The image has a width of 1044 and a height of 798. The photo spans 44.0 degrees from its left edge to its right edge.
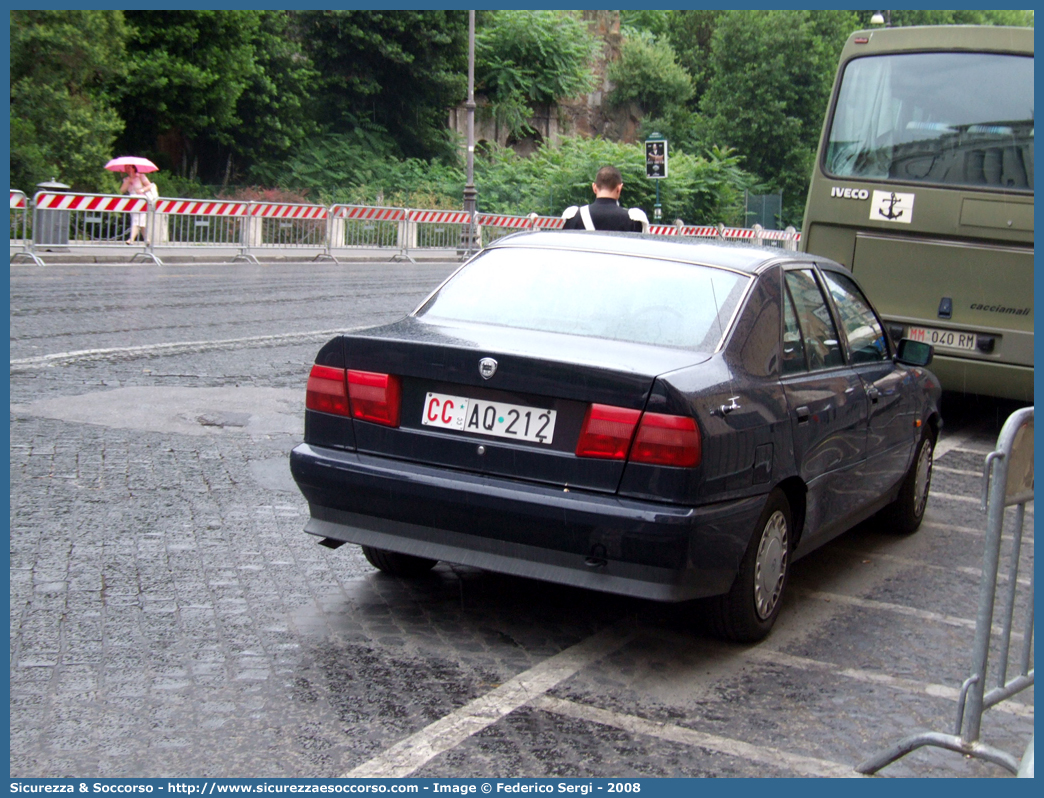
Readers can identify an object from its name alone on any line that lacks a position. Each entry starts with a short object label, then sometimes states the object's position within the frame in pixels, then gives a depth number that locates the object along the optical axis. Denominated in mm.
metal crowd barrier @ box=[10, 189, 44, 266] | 21000
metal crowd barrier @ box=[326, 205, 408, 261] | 29953
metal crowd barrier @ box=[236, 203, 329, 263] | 26812
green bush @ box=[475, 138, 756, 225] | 48719
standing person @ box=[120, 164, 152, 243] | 27188
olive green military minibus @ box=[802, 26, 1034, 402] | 10227
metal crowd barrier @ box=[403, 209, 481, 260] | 33594
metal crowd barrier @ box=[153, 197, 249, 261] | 24358
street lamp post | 39875
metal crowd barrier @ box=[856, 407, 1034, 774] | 3672
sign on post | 31750
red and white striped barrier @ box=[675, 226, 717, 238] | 42656
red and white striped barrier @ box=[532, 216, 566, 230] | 38188
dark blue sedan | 4387
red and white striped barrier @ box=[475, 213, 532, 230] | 37562
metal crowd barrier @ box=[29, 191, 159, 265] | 21547
